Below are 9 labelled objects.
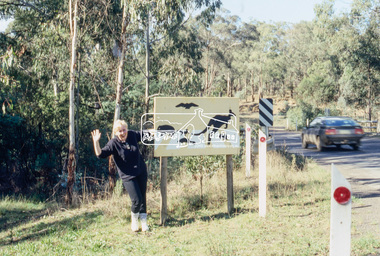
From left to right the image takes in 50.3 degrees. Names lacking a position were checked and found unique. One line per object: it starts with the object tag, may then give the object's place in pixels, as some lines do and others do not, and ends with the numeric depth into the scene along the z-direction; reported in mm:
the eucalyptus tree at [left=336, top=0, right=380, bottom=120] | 32469
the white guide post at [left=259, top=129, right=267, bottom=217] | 6758
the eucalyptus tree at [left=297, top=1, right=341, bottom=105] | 37000
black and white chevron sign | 8273
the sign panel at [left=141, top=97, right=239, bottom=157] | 6926
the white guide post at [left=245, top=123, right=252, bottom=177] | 10625
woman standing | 6340
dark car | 16516
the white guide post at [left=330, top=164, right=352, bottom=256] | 3381
